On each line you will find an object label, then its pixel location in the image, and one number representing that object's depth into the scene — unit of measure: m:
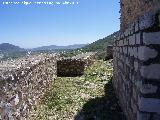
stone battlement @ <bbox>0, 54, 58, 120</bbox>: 2.69
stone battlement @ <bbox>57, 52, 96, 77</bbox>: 7.14
